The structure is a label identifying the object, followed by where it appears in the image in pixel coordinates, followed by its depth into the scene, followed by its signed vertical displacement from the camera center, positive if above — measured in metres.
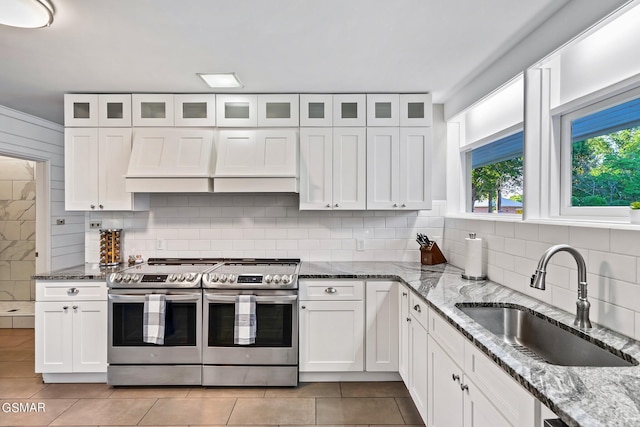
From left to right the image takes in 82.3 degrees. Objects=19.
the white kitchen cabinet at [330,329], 2.97 -0.94
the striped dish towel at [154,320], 2.85 -0.84
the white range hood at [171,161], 3.15 +0.45
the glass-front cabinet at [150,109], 3.29 +0.93
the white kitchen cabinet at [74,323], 2.96 -0.90
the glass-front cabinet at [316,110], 3.30 +0.93
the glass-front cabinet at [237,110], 3.29 +0.92
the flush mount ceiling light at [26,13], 1.80 +1.01
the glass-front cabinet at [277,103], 3.30 +0.93
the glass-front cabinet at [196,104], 3.29 +0.93
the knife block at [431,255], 3.34 -0.37
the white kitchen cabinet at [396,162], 3.30 +0.47
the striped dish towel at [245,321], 2.83 -0.84
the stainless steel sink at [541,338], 1.42 -0.57
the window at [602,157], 1.72 +0.31
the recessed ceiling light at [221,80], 2.85 +1.07
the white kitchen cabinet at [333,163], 3.30 +0.46
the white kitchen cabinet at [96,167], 3.29 +0.41
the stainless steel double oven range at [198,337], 2.89 -0.99
